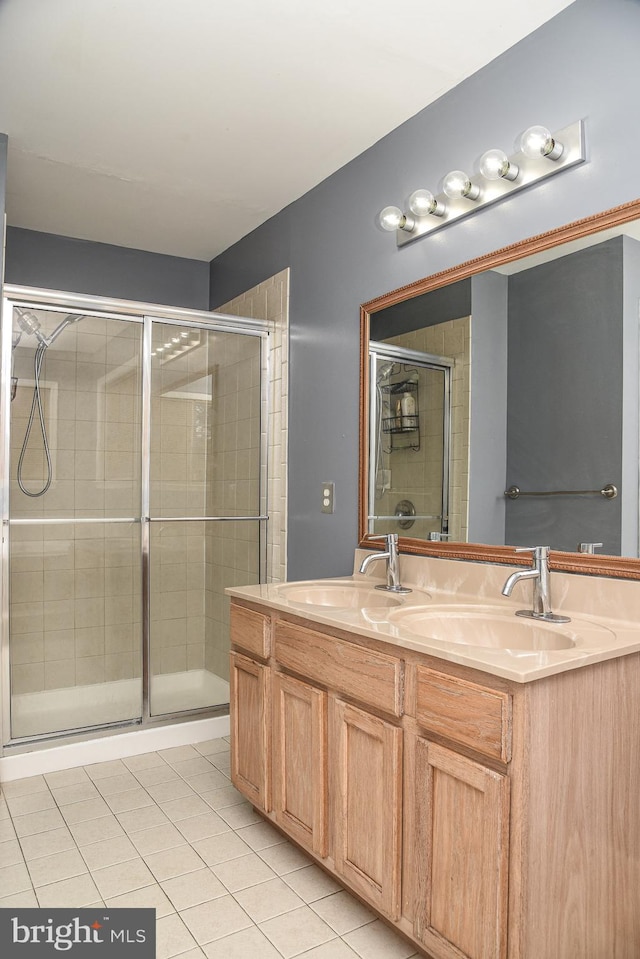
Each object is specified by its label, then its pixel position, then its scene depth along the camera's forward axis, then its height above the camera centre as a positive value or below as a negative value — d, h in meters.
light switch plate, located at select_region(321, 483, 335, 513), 2.94 -0.05
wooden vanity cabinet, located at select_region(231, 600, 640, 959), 1.36 -0.72
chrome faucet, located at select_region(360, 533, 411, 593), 2.38 -0.29
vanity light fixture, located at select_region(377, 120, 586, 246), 1.90 +0.96
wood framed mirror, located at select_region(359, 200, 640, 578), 1.79 +0.26
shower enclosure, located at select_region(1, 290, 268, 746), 2.88 -0.10
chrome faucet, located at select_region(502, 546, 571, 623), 1.82 -0.26
